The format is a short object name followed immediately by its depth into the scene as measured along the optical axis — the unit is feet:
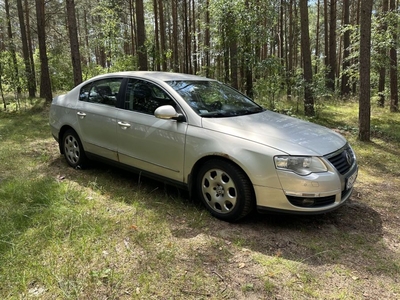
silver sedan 10.63
